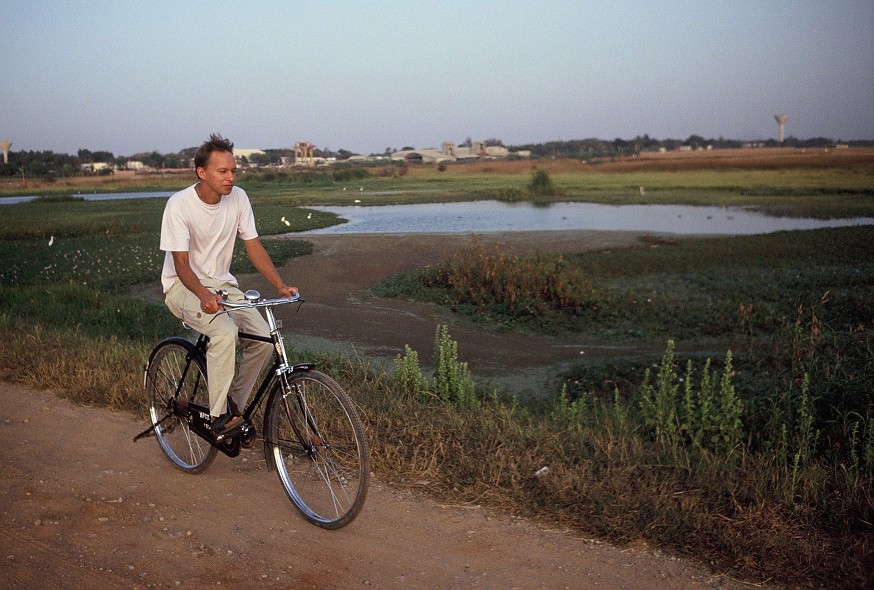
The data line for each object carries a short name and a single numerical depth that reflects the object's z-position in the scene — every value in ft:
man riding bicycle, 13.88
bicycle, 13.08
